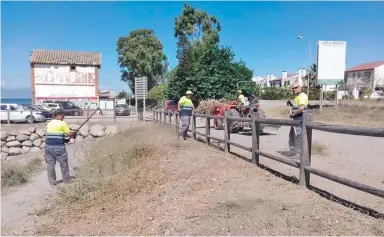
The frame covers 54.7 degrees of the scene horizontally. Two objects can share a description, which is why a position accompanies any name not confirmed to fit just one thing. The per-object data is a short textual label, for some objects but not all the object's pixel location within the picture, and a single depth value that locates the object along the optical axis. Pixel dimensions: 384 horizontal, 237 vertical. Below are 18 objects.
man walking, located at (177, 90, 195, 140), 11.65
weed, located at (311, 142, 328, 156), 8.65
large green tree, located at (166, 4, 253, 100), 29.44
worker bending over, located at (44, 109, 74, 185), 8.72
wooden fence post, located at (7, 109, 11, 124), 21.64
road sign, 23.27
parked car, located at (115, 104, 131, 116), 30.58
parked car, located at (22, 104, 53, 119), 25.19
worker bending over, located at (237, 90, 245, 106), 16.70
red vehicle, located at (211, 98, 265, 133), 13.12
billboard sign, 26.64
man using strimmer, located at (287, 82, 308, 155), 6.75
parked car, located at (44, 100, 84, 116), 33.12
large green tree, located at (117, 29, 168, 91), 54.62
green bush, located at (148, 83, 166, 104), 49.78
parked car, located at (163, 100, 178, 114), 29.23
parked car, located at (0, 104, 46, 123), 23.50
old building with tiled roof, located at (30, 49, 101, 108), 41.91
